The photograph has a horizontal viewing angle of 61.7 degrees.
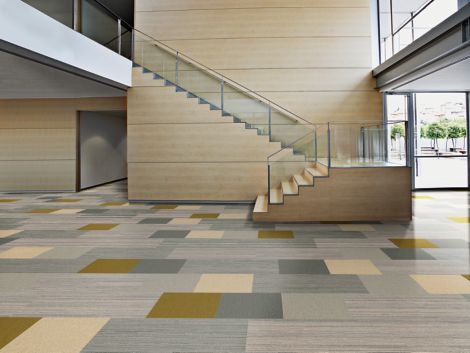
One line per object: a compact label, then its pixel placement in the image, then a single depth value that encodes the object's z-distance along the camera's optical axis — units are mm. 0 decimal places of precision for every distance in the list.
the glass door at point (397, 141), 6863
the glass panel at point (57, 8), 5969
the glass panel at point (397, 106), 10727
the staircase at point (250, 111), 7574
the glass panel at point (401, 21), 9289
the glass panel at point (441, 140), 11102
